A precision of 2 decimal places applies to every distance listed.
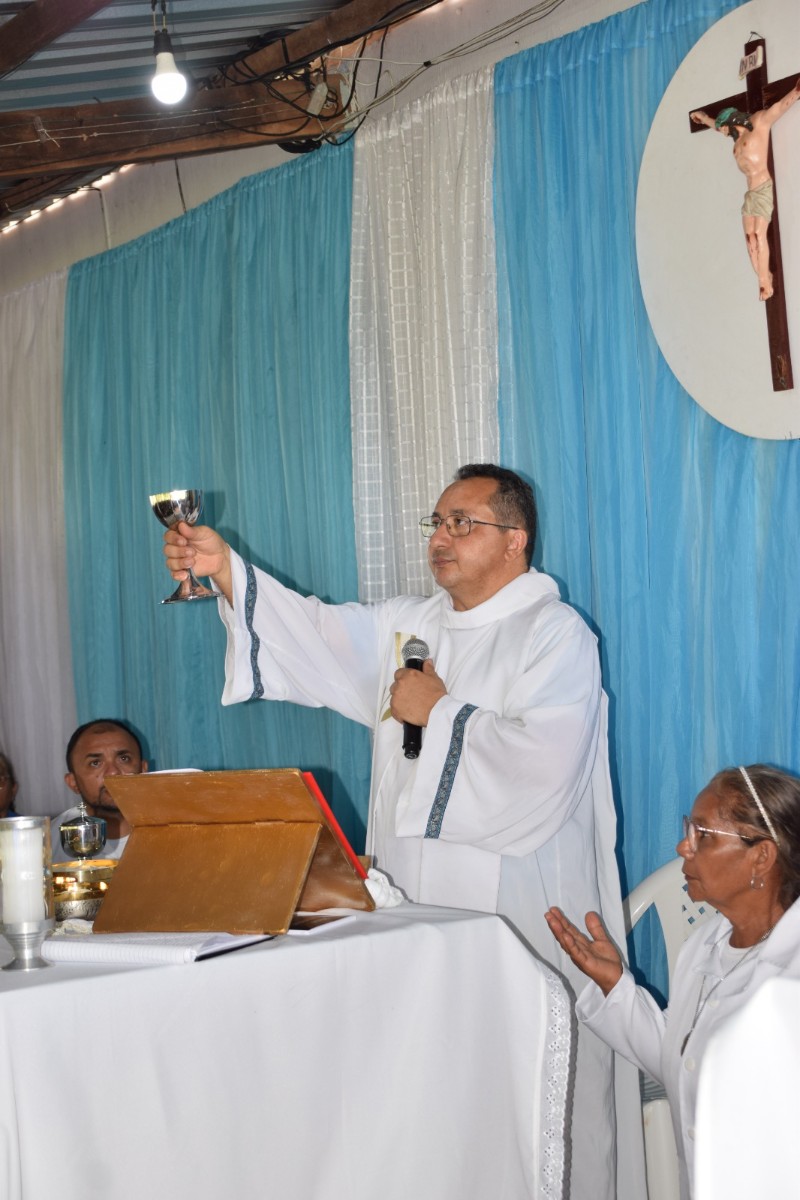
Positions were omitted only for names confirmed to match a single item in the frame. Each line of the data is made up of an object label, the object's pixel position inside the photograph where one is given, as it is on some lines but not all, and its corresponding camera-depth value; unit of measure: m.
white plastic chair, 3.52
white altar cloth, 2.16
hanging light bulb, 3.84
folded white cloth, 2.72
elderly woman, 2.78
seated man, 4.93
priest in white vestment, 3.39
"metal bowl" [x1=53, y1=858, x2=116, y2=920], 2.79
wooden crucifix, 3.58
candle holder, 2.39
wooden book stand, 2.54
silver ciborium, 2.86
